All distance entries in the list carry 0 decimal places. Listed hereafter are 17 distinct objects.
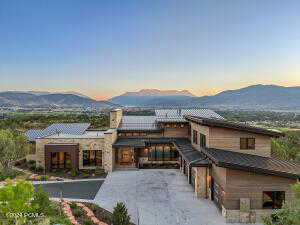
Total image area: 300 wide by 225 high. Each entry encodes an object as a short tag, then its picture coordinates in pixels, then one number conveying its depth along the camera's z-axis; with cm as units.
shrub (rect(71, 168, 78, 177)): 2257
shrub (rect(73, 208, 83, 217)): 1379
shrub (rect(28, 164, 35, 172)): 2437
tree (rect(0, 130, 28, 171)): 2214
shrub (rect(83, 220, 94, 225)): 1257
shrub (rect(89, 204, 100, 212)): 1475
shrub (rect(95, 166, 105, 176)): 2329
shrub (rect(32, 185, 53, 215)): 1203
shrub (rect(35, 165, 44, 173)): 2400
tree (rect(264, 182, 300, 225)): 759
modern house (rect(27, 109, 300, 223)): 1334
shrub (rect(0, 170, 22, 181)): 2137
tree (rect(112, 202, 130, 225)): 1174
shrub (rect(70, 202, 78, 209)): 1483
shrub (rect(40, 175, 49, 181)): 2152
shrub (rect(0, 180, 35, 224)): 952
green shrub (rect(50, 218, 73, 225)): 1117
